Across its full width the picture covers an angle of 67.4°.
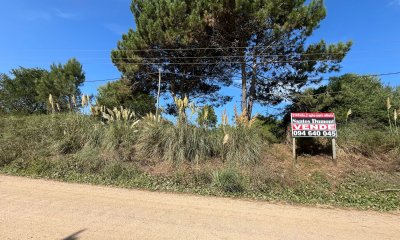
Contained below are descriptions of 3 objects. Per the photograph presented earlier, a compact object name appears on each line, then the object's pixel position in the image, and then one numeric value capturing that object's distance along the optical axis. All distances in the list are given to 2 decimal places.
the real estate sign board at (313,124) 10.02
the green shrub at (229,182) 7.29
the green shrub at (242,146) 8.90
